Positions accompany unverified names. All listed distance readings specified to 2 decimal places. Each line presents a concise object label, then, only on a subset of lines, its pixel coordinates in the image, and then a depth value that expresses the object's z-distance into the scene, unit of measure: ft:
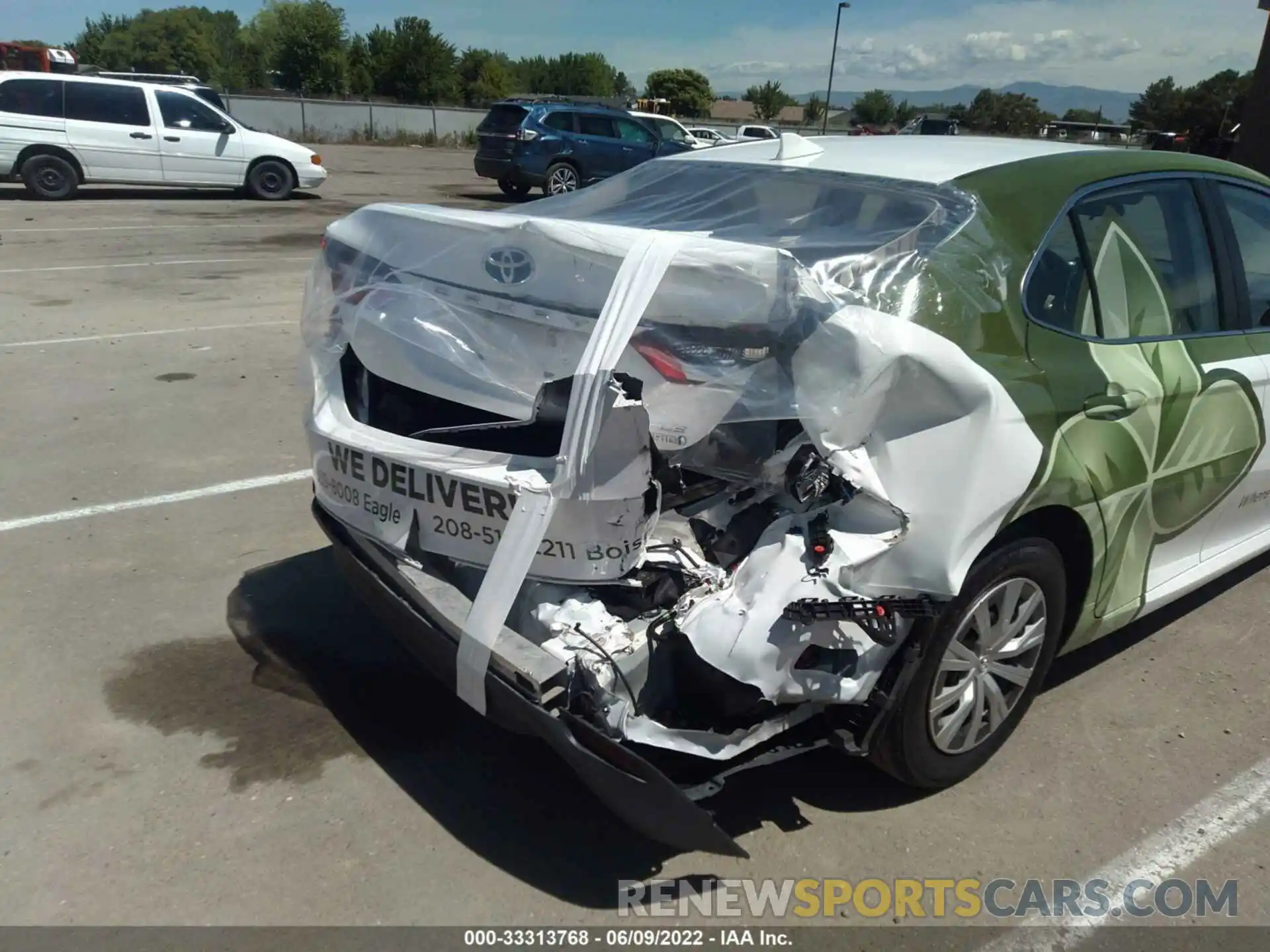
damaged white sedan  7.80
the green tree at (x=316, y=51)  234.17
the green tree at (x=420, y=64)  222.89
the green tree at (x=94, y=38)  334.24
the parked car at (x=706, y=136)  96.55
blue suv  59.98
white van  49.26
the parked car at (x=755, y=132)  99.60
